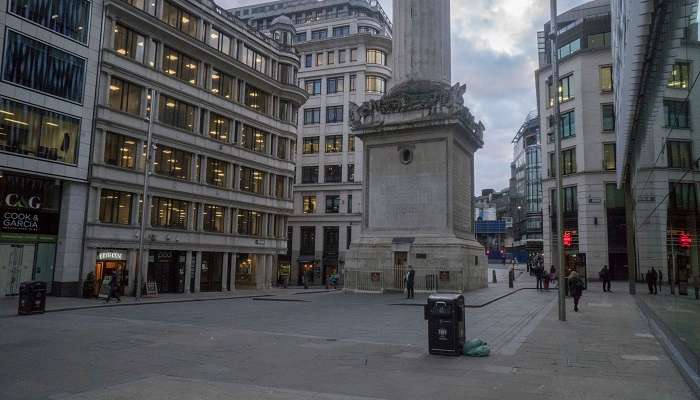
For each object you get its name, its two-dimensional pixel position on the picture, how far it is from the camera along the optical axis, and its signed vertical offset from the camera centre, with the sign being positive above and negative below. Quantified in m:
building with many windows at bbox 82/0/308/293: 34.09 +8.30
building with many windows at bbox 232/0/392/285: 65.44 +15.06
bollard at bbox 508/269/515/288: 36.84 -1.06
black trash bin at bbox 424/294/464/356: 11.78 -1.37
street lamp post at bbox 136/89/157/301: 29.64 +3.86
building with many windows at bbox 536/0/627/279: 51.91 +11.26
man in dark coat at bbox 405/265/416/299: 26.77 -0.98
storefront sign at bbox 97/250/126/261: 33.40 +0.04
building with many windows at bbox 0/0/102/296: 28.62 +6.68
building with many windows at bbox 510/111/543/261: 112.62 +16.21
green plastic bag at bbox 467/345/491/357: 11.81 -1.94
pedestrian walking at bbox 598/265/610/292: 36.31 -0.70
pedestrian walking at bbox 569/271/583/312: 22.16 -0.91
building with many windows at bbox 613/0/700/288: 9.62 +3.17
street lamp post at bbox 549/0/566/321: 18.97 +3.67
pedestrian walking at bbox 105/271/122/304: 27.94 -1.65
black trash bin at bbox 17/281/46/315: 20.42 -1.68
